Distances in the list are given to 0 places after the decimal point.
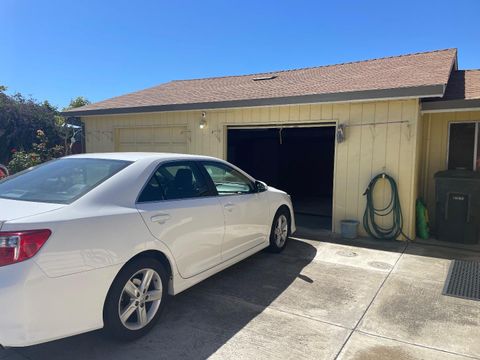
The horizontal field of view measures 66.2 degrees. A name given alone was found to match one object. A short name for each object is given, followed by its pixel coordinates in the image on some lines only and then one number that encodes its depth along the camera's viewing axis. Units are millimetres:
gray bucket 6738
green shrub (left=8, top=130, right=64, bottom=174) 10086
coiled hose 6551
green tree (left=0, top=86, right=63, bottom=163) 16109
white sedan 2377
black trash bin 6320
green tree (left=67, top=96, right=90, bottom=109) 33156
